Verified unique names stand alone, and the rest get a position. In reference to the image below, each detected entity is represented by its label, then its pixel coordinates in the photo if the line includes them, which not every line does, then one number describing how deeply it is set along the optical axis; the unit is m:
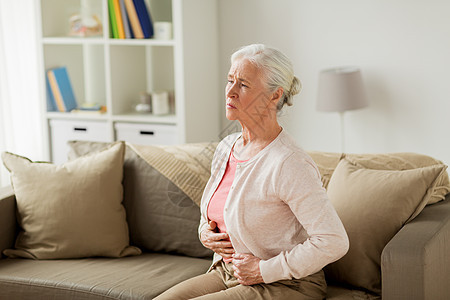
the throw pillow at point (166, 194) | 2.67
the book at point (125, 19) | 4.00
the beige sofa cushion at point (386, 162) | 2.44
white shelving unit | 3.92
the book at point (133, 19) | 3.99
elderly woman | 1.89
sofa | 2.10
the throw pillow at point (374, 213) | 2.18
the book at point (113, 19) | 4.03
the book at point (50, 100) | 4.27
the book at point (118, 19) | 4.00
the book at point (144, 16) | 3.99
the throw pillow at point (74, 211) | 2.67
